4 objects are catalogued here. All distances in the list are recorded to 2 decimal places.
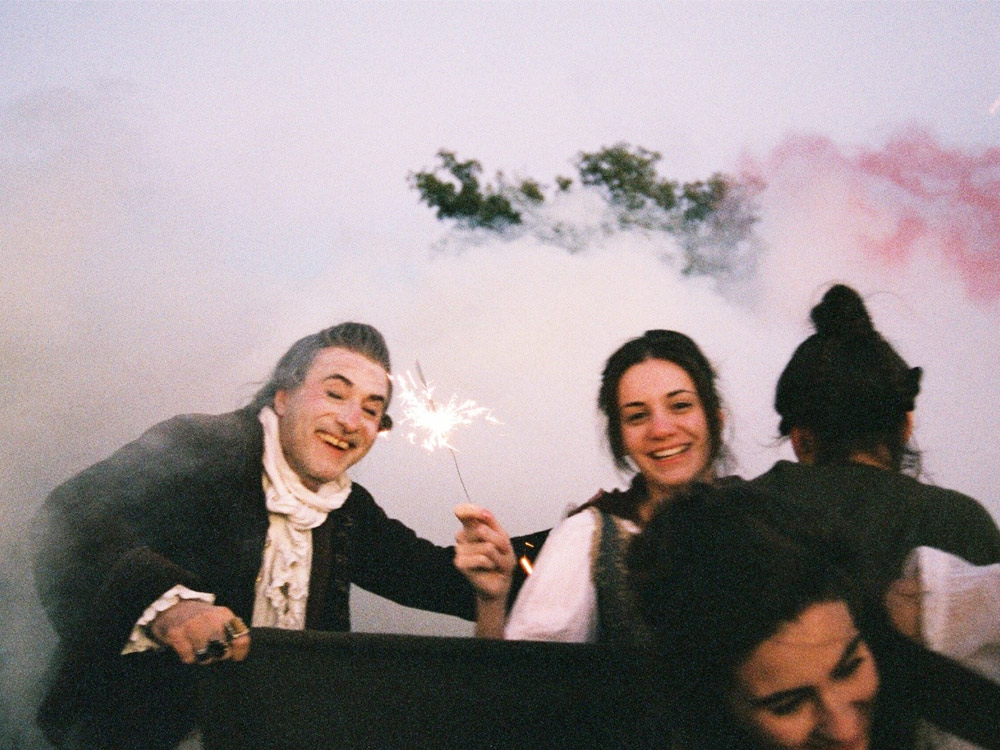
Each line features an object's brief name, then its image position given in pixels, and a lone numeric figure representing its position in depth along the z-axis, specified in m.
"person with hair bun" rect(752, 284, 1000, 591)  1.85
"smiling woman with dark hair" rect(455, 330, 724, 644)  1.86
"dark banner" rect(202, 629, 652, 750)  1.57
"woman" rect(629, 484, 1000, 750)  1.30
